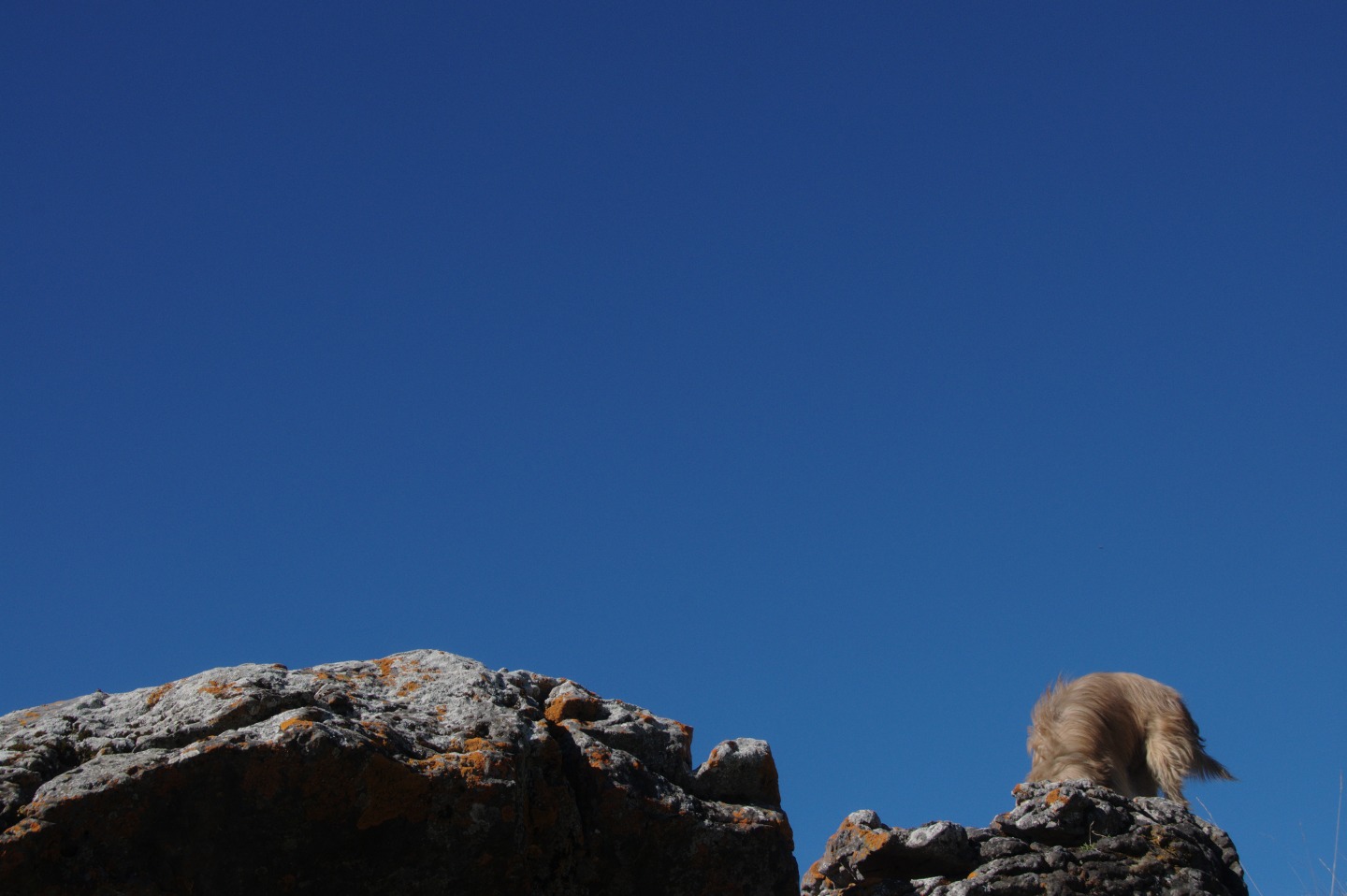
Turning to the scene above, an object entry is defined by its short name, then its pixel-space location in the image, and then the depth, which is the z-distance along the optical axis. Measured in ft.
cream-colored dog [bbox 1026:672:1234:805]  33.40
